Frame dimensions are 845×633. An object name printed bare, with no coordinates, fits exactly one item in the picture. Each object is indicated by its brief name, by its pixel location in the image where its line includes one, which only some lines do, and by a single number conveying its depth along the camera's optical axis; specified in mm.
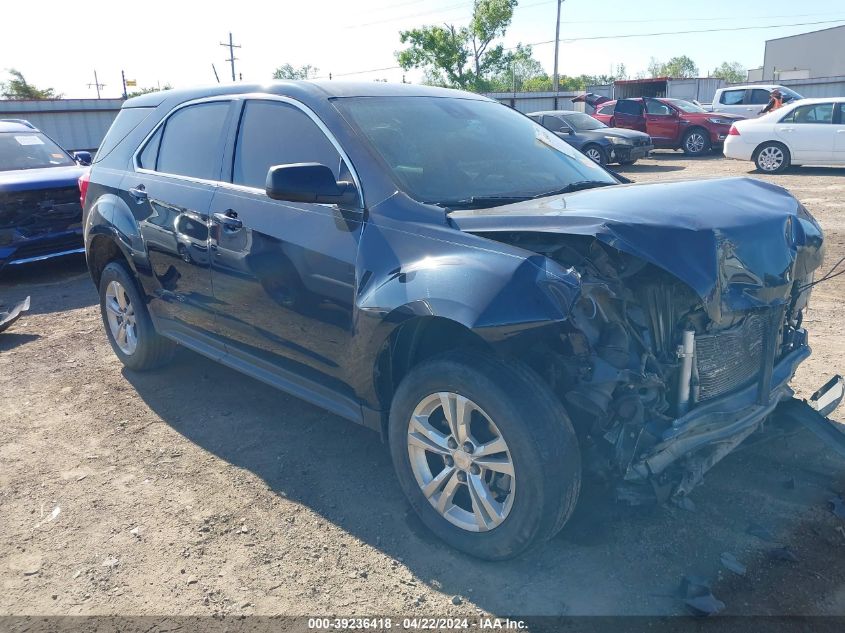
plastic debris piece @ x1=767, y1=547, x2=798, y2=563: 2912
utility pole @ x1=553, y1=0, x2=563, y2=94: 43312
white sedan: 14242
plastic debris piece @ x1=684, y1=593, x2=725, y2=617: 2609
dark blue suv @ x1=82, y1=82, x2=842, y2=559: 2703
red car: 19875
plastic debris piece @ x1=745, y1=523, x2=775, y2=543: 3066
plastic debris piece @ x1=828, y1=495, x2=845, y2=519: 3195
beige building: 59875
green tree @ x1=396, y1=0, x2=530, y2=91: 46469
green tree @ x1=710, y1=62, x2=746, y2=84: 89294
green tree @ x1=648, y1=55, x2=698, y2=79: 92125
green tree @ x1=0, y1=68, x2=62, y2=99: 43156
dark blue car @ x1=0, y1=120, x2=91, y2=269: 8094
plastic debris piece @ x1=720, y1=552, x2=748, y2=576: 2844
